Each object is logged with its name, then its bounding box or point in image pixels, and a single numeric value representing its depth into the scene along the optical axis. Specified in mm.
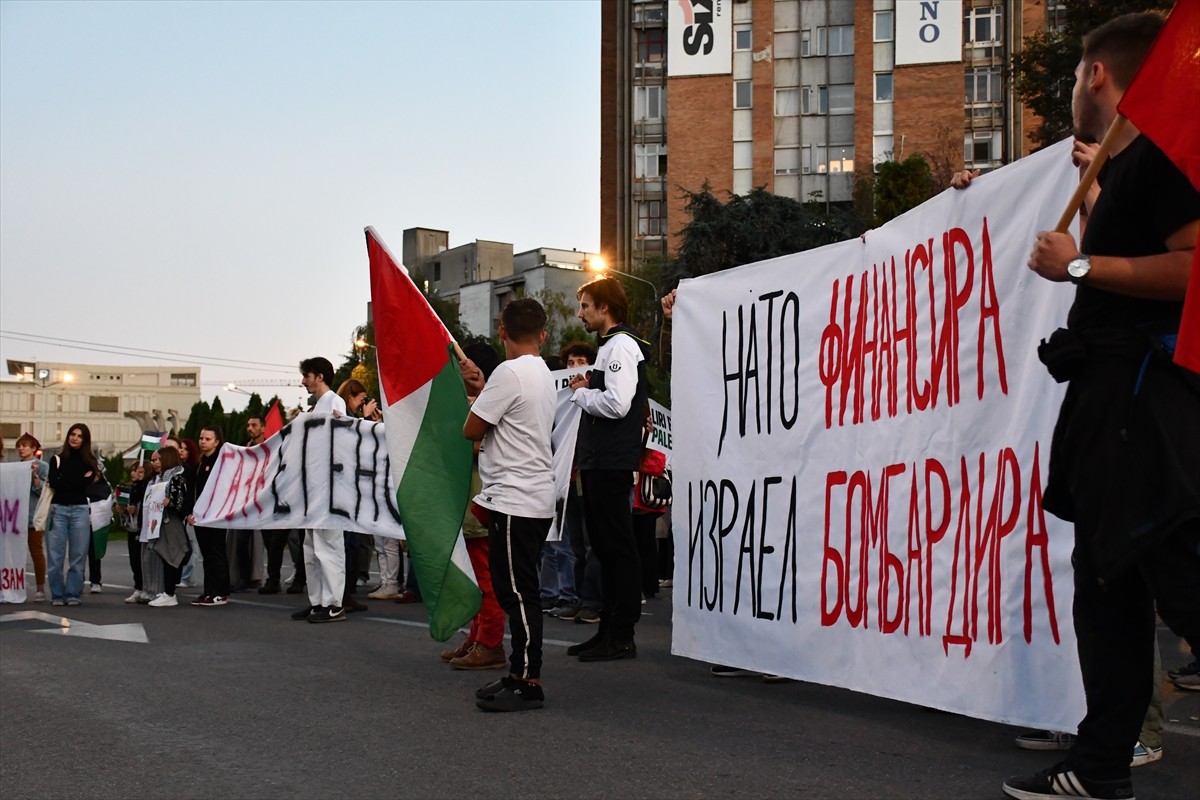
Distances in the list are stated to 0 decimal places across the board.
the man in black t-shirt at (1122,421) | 3523
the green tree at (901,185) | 47469
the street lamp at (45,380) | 106875
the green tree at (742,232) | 48438
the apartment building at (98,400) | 145250
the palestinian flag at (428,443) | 6773
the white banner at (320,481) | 10961
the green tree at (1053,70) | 25578
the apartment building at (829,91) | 62156
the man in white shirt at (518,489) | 6223
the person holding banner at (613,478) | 7684
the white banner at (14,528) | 13156
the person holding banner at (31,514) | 13453
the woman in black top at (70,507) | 12906
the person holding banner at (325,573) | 10273
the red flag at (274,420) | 15703
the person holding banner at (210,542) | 12367
